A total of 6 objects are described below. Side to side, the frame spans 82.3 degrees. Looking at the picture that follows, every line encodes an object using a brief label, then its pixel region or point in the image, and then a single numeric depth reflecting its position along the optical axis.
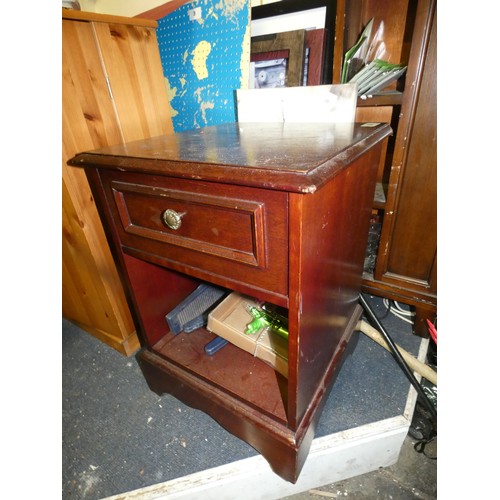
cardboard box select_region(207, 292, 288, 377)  0.74
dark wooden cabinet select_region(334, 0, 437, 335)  0.67
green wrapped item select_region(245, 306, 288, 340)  0.76
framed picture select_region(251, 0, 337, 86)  0.78
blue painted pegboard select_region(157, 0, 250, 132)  0.87
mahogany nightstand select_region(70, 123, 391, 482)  0.42
